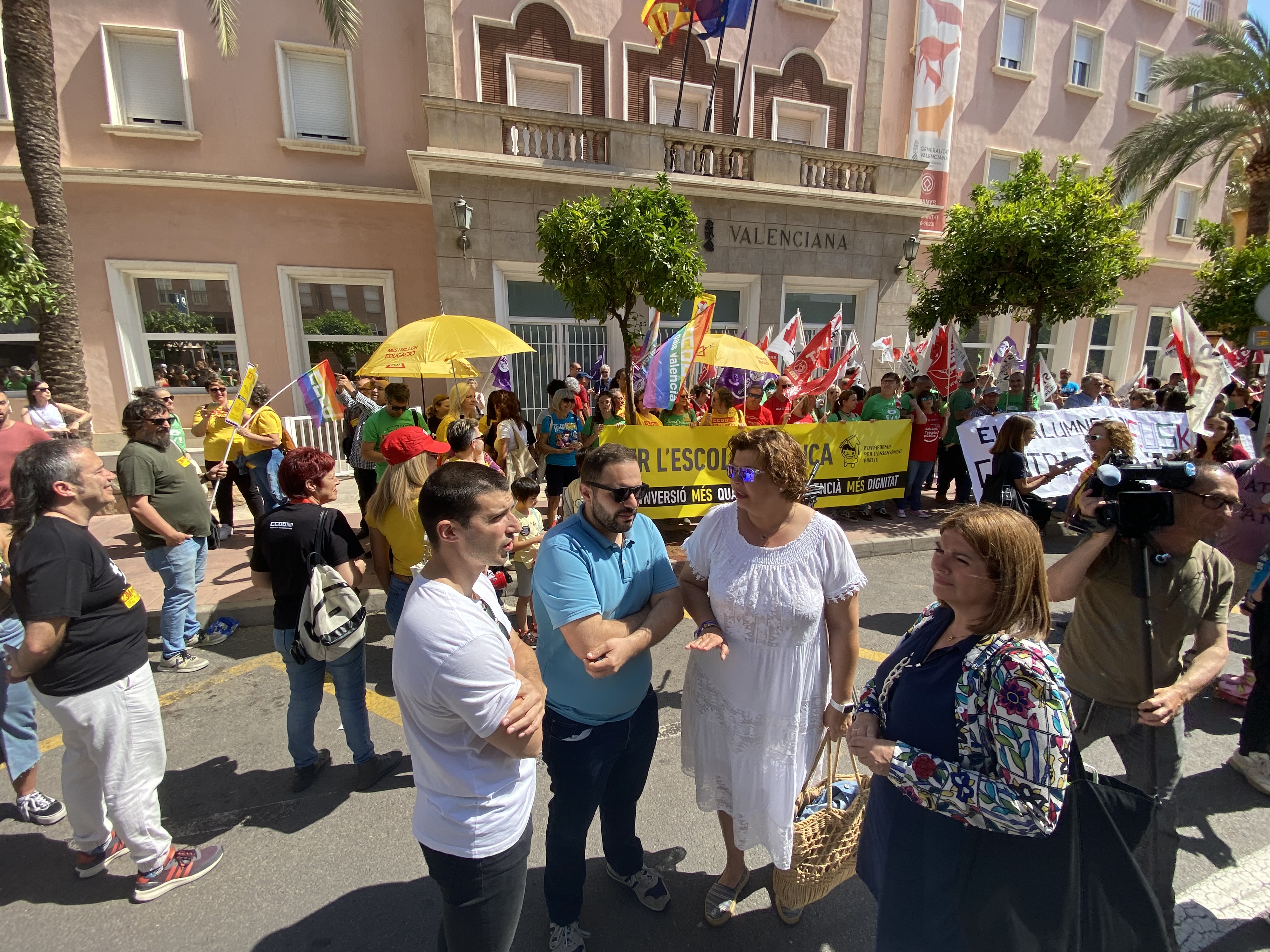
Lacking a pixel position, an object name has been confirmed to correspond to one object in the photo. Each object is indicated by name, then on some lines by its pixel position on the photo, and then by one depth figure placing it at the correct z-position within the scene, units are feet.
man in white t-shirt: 4.93
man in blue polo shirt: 6.16
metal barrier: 30.60
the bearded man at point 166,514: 13.05
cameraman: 6.97
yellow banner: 22.07
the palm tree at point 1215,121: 46.26
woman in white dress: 6.75
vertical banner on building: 44.34
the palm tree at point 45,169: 23.81
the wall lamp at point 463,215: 30.81
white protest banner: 22.91
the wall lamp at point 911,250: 40.86
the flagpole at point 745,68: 35.36
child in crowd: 14.30
